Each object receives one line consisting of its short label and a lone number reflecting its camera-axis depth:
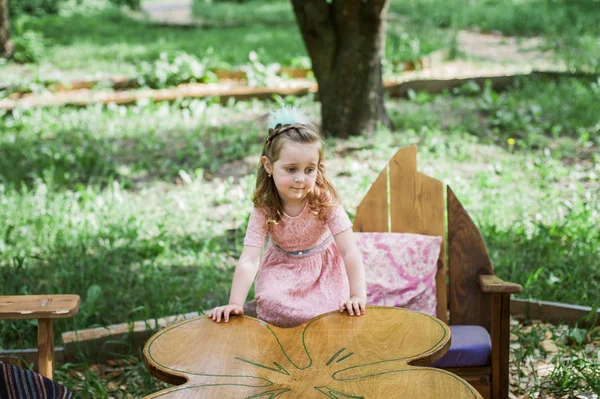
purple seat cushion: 3.47
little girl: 3.29
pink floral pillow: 3.89
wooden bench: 3.05
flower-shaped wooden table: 2.60
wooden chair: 3.84
